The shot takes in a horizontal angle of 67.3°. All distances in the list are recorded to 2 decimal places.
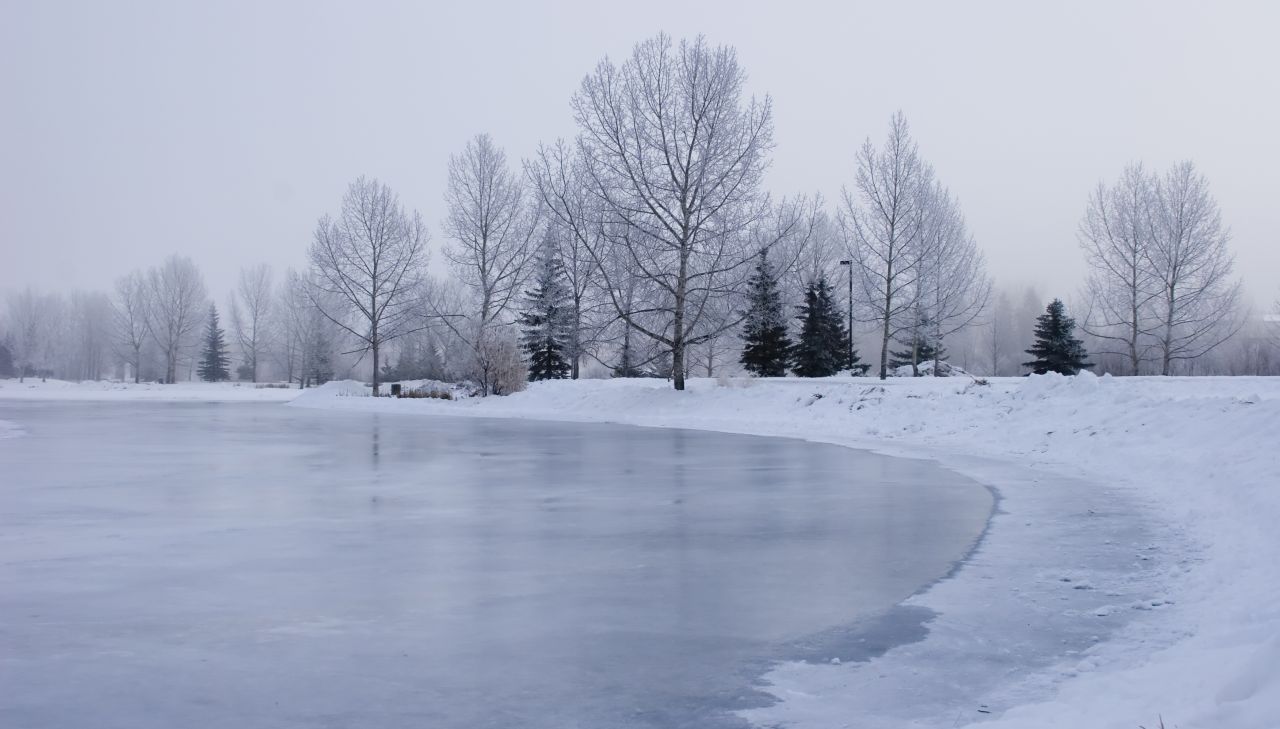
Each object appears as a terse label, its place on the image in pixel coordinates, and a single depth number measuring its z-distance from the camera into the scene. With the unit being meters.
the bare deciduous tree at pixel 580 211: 34.28
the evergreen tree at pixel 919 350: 48.38
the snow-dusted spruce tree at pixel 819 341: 48.66
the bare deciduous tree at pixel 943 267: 47.88
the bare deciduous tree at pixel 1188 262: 43.12
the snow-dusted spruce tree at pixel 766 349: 46.22
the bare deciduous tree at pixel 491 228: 49.59
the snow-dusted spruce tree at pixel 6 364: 107.94
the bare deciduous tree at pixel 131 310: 92.56
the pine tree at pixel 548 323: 53.56
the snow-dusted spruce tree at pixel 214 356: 100.81
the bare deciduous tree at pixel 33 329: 99.14
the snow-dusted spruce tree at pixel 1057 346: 48.34
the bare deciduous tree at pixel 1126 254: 44.00
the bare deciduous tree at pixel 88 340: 112.88
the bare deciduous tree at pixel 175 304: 90.50
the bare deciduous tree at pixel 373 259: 50.19
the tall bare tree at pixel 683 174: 32.34
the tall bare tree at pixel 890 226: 43.94
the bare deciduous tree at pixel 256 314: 100.44
